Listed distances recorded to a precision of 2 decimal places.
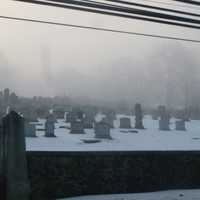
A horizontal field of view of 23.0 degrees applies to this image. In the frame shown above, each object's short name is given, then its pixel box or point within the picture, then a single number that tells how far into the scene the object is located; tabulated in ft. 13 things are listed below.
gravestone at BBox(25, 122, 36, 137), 54.83
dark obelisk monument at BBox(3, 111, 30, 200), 27.30
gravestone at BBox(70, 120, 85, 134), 59.77
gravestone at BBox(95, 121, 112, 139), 57.52
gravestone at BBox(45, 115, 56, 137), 56.08
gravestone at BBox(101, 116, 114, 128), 69.26
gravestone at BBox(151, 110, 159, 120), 84.67
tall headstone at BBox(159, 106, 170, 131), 72.13
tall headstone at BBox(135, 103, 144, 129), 70.79
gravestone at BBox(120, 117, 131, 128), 68.80
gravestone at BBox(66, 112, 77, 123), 67.05
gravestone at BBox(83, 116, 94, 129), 64.95
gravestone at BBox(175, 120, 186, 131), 74.13
